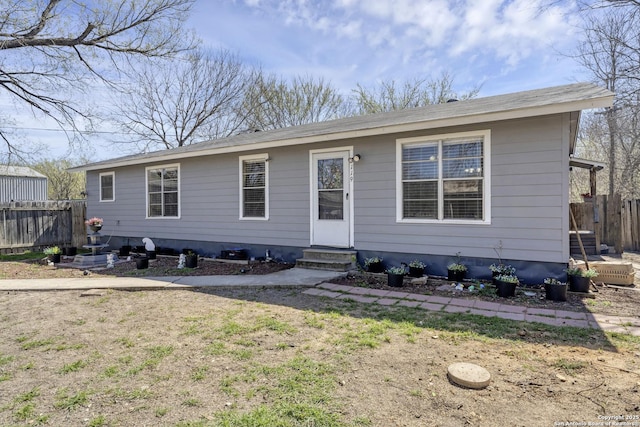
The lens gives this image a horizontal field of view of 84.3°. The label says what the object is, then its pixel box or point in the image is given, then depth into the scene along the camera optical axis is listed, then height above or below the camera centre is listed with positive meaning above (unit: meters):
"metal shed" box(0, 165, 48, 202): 25.31 +1.94
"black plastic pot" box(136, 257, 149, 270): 7.69 -1.14
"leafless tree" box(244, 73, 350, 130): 17.97 +5.74
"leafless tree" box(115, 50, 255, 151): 19.00 +6.03
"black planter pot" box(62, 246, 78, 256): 9.92 -1.11
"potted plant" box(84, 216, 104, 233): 9.02 -0.32
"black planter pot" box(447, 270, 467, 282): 5.77 -1.04
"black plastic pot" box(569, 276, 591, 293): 4.98 -1.01
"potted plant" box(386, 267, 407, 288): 5.71 -1.07
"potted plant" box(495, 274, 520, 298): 4.95 -1.04
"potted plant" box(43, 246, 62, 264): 8.92 -1.08
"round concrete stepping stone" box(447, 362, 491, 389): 2.50 -1.20
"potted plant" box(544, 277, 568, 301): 4.73 -1.05
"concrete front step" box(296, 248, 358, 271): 6.84 -0.96
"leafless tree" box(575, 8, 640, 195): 10.83 +4.82
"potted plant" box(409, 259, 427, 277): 6.09 -0.98
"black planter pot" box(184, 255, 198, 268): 7.82 -1.09
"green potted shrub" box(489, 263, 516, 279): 5.46 -0.90
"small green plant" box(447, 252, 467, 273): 5.77 -0.89
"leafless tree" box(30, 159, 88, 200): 28.14 +2.38
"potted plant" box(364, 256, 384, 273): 6.58 -0.99
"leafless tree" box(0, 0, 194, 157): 9.20 +4.75
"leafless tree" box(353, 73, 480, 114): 15.82 +5.49
